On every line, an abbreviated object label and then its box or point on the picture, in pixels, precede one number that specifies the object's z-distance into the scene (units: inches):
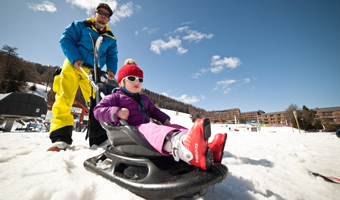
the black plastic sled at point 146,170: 32.0
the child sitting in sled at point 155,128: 35.6
